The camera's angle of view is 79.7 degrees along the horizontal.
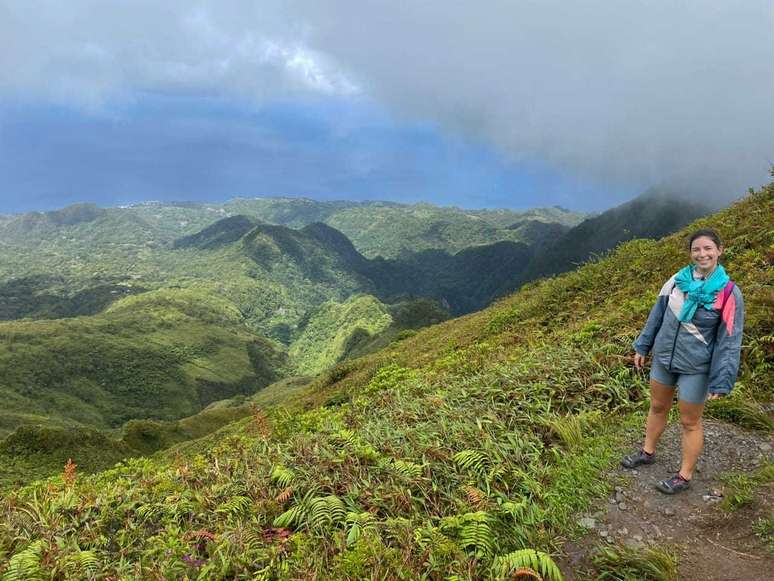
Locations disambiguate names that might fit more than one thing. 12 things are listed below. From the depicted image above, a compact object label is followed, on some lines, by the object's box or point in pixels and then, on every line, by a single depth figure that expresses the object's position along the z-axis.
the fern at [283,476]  6.83
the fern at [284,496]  6.45
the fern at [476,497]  5.79
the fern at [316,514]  5.92
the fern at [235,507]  6.46
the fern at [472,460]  6.63
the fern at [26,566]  5.55
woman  5.32
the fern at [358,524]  5.39
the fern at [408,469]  6.52
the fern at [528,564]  4.70
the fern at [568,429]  7.11
